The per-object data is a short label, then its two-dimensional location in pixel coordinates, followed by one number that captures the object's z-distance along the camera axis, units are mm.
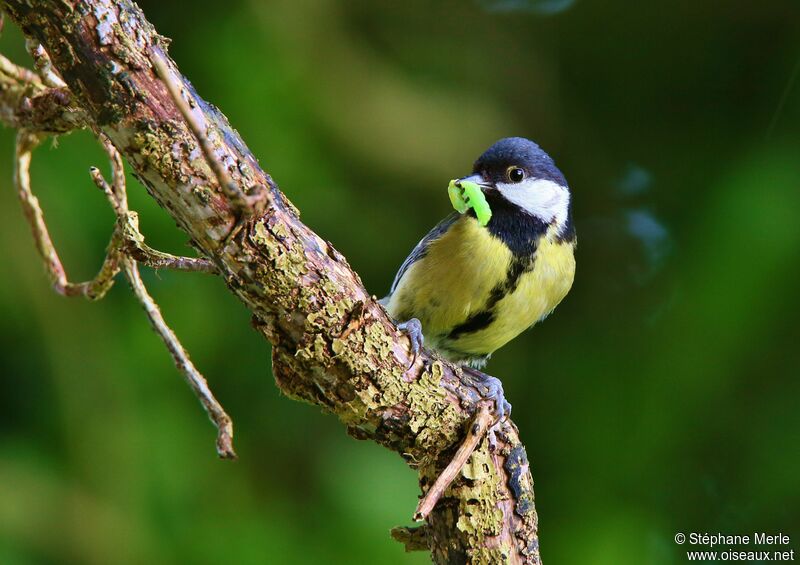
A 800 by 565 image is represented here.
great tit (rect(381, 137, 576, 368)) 4366
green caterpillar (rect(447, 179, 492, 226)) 4374
